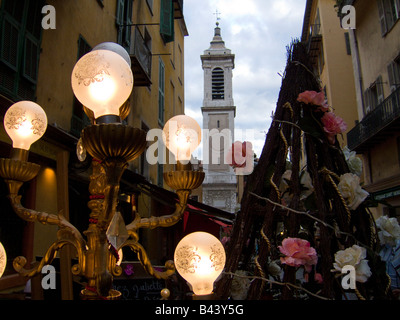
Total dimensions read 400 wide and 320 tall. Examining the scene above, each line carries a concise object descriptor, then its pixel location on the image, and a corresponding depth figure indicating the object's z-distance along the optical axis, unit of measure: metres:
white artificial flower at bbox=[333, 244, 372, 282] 1.74
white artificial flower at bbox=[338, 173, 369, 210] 1.97
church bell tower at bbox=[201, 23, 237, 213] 37.03
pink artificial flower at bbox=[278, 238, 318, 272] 1.84
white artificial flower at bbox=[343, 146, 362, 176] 2.30
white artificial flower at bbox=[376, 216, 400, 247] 2.29
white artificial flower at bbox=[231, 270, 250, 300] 2.06
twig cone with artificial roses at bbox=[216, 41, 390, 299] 1.94
